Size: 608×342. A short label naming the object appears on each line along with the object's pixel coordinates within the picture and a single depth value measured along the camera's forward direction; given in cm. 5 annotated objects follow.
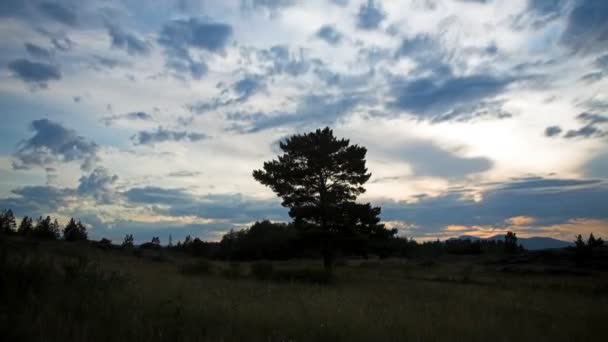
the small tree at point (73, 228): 9984
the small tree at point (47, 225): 10191
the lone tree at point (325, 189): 2689
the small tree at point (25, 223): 8978
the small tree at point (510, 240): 5993
